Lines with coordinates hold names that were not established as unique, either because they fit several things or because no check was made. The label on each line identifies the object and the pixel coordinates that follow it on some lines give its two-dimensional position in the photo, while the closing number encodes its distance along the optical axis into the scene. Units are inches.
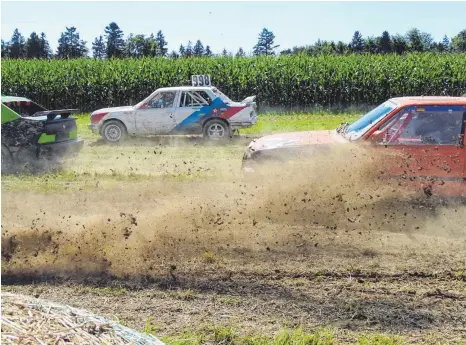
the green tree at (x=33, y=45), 3036.4
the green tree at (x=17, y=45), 3024.1
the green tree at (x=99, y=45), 3050.7
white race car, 669.3
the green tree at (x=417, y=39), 2512.3
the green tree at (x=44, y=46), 2954.7
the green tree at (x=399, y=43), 2528.5
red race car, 323.9
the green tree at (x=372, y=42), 2587.4
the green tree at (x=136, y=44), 3481.3
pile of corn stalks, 107.4
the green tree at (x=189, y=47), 1770.4
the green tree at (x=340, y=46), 2381.4
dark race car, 464.1
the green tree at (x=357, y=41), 2438.5
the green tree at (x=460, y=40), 2411.4
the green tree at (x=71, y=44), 2283.5
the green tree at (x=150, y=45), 3216.3
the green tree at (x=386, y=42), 2615.7
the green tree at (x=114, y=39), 3143.5
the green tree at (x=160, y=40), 2867.6
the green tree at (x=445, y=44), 1991.1
